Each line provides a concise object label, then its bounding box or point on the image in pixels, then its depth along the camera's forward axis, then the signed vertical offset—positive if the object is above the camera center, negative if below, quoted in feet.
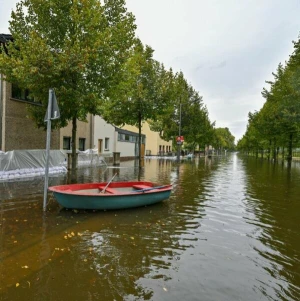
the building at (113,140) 97.82 +4.00
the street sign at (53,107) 24.86 +3.76
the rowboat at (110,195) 24.93 -4.67
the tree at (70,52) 38.68 +14.64
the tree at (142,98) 74.64 +14.69
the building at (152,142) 178.72 +5.60
